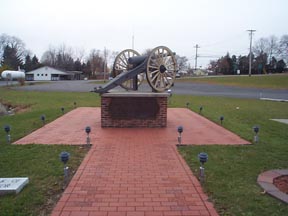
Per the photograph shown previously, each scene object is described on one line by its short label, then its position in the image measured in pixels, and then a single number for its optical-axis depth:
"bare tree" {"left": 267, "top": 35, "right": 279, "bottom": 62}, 81.01
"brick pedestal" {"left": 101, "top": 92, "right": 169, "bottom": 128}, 9.34
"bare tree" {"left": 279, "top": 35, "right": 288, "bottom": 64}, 74.62
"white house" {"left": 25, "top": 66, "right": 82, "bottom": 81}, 74.83
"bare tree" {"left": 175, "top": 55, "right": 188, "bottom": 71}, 92.19
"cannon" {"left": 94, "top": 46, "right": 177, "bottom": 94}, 9.38
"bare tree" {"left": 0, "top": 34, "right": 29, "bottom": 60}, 85.50
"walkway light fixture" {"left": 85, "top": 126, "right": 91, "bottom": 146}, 7.02
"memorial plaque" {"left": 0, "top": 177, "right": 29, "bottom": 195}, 4.04
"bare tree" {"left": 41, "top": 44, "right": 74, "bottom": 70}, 92.06
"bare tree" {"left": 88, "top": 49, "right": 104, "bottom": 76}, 86.81
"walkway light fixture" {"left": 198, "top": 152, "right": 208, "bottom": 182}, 4.61
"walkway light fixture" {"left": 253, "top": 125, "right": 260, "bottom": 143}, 7.46
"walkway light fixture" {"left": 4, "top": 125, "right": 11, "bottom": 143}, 7.18
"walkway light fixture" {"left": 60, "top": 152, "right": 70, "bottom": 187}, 4.43
